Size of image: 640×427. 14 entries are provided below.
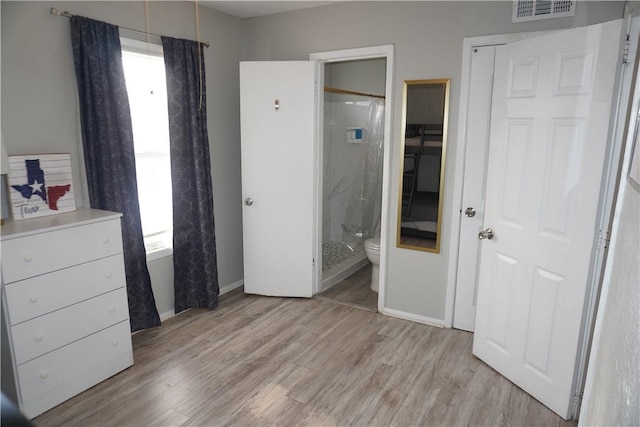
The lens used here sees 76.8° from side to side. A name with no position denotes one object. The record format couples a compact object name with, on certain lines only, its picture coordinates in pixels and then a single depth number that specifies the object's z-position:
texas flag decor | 2.23
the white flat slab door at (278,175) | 3.38
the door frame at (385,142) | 3.11
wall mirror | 2.97
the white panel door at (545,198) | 1.94
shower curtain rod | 3.76
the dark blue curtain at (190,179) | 3.07
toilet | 3.74
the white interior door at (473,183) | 2.76
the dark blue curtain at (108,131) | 2.50
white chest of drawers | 1.99
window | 2.89
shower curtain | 4.41
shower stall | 4.14
